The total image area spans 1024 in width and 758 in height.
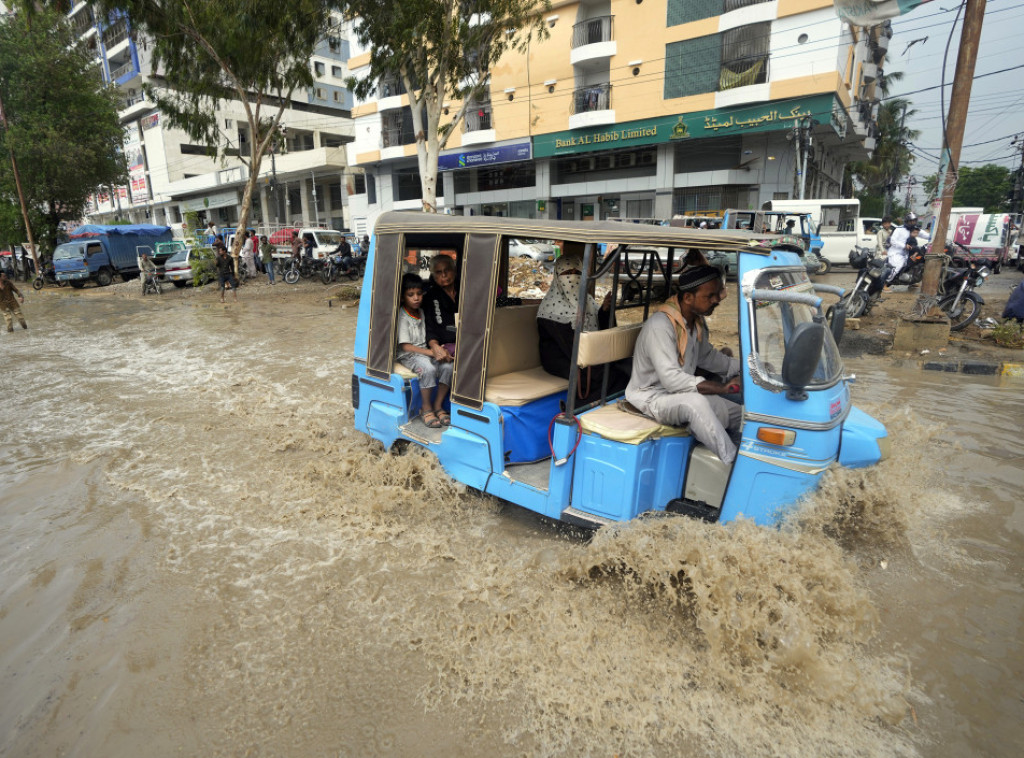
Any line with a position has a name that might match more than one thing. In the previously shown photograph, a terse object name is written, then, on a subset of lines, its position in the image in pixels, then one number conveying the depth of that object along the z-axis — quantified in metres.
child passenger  4.74
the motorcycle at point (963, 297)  9.61
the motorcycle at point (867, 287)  10.62
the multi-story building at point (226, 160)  42.34
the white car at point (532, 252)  19.56
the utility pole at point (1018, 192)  34.03
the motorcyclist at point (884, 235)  12.04
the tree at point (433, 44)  13.73
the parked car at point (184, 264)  22.09
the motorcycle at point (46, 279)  26.11
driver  3.28
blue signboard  28.38
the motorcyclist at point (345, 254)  20.83
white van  19.98
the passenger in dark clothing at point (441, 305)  5.27
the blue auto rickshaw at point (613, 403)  3.04
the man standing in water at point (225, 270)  18.48
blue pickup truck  24.72
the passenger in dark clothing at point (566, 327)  4.10
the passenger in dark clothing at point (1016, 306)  8.73
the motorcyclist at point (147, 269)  20.97
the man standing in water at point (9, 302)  13.60
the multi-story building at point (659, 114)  21.08
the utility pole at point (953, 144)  8.02
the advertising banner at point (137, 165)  51.56
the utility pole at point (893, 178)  43.79
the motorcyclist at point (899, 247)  10.80
